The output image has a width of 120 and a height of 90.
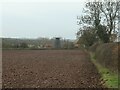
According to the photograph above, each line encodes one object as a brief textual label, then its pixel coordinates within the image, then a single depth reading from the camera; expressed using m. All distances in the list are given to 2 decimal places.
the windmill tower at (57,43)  106.75
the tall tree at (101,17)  55.16
